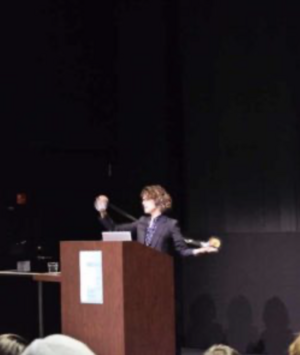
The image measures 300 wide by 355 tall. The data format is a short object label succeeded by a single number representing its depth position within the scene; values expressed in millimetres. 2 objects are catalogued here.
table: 7754
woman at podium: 8217
